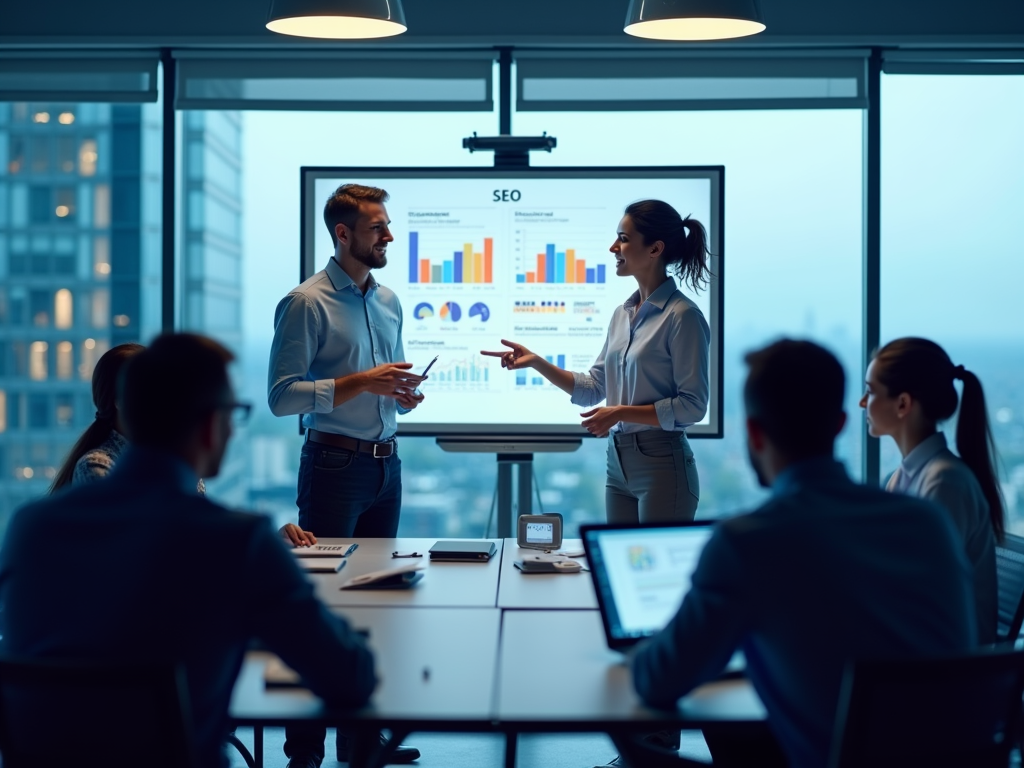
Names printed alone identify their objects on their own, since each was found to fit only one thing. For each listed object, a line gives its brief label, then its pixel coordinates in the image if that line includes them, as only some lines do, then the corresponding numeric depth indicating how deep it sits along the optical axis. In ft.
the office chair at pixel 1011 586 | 8.21
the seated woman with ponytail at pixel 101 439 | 8.82
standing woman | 11.61
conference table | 5.56
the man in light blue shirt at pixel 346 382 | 11.64
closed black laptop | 9.62
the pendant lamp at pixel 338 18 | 9.66
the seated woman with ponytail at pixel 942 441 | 7.36
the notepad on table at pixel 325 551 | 9.47
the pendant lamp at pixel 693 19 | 9.70
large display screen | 15.30
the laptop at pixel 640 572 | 6.69
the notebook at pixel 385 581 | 8.39
